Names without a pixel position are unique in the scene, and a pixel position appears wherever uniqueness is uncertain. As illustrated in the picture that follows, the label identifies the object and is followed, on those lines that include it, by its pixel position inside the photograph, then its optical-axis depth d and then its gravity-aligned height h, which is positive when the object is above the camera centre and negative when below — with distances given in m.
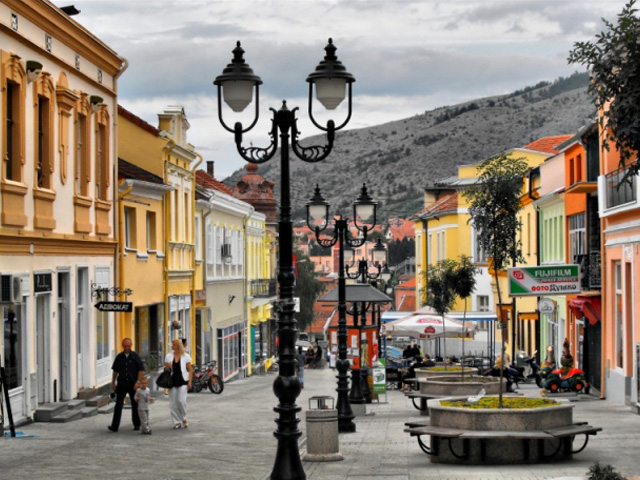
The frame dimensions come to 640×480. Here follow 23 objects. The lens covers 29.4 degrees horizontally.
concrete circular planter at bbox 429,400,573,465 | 14.79 -2.02
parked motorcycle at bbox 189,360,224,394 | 33.28 -2.89
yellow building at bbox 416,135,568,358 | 48.44 +1.62
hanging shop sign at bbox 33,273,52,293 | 20.95 -0.08
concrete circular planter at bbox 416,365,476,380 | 25.94 -2.19
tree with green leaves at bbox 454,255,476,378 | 51.34 -0.35
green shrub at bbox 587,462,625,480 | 9.94 -1.66
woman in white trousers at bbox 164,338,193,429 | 19.72 -1.67
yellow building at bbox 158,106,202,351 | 33.62 +1.51
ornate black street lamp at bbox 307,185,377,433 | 20.47 +0.68
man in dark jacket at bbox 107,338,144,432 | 19.41 -1.59
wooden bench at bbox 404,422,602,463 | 14.51 -1.95
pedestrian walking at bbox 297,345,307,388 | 40.85 -2.99
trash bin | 15.66 -2.08
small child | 18.98 -2.02
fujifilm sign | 25.45 -0.15
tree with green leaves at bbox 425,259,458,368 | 52.38 -0.52
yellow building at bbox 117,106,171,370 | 28.44 +1.01
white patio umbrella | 37.47 -1.65
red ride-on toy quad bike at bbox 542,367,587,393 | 29.72 -2.69
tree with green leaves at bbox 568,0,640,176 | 12.08 +2.00
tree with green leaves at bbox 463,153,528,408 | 39.56 +2.42
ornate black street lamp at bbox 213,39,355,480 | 11.62 +1.16
